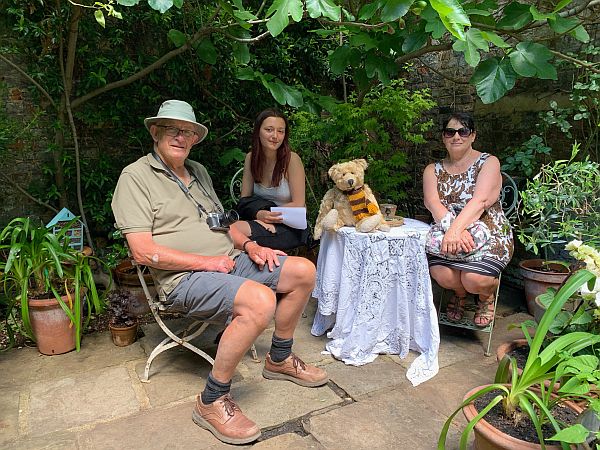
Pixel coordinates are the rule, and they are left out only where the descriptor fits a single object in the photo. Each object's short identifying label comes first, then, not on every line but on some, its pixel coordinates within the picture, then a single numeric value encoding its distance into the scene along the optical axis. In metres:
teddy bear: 2.42
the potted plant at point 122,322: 2.57
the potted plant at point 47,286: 2.40
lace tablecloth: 2.33
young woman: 2.66
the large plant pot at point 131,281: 3.11
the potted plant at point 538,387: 1.33
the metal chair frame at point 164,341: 2.11
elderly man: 1.83
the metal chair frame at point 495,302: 2.57
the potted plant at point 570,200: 1.87
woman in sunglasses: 2.44
